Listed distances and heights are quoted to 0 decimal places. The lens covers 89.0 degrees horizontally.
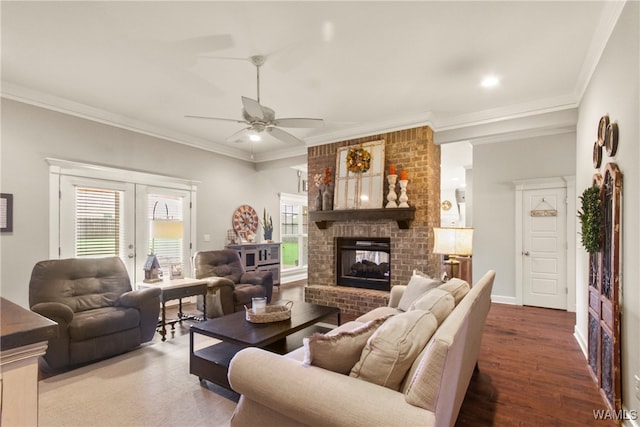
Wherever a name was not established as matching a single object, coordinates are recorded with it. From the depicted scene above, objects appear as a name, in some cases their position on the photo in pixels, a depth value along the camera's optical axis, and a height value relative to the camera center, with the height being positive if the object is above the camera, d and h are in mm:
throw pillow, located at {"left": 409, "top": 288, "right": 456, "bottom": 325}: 1869 -534
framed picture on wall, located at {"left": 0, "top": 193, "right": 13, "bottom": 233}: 3486 +0
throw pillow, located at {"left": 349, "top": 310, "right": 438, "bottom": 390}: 1391 -607
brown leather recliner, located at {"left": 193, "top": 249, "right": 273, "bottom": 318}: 4113 -954
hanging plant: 2498 -45
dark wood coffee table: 2408 -941
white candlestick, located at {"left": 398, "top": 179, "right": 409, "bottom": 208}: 4469 +255
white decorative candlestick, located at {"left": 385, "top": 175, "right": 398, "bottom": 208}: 4534 +287
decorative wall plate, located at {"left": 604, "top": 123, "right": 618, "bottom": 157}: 2277 +540
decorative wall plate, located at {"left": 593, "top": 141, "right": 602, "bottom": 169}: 2654 +496
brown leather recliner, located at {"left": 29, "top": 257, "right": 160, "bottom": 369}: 2785 -929
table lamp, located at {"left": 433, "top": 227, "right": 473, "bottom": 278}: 3209 -270
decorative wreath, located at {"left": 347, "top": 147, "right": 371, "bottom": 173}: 4812 +804
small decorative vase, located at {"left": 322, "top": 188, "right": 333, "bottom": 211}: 5117 +193
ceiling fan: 2877 +890
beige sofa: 1192 -720
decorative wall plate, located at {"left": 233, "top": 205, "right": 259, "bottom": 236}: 6352 -142
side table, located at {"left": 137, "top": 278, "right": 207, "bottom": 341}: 3635 -909
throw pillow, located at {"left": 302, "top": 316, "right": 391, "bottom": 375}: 1491 -634
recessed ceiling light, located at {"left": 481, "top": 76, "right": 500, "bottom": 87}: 3323 +1382
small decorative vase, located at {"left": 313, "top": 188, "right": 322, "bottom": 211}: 5227 +181
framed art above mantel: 4711 +557
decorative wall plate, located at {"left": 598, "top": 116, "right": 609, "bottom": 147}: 2491 +677
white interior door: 5047 -535
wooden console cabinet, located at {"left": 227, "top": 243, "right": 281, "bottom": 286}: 6137 -865
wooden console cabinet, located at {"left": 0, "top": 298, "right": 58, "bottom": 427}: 910 -447
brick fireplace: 4445 -221
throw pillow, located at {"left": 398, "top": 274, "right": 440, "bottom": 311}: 2896 -688
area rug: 2135 -1358
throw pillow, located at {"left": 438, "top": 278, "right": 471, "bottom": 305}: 2393 -566
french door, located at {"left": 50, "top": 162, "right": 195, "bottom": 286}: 3992 -105
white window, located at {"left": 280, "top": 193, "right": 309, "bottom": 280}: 7769 -522
